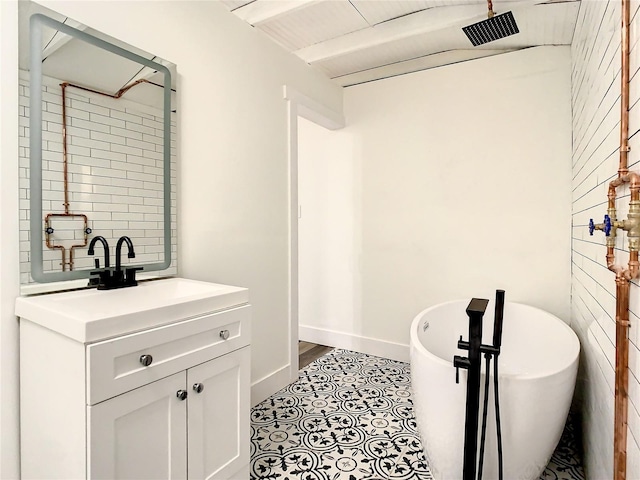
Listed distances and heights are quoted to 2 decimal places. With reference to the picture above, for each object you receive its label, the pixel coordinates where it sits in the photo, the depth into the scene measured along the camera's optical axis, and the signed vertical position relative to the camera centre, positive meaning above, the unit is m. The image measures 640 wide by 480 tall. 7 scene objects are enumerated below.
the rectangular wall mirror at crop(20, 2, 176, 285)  1.42 +0.38
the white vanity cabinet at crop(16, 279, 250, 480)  1.12 -0.55
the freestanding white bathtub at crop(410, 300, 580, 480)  1.41 -0.71
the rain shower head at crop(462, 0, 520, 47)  2.10 +1.25
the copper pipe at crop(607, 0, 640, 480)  1.11 -0.28
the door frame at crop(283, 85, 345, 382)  2.72 +0.12
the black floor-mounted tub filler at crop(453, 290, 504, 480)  1.21 -0.47
